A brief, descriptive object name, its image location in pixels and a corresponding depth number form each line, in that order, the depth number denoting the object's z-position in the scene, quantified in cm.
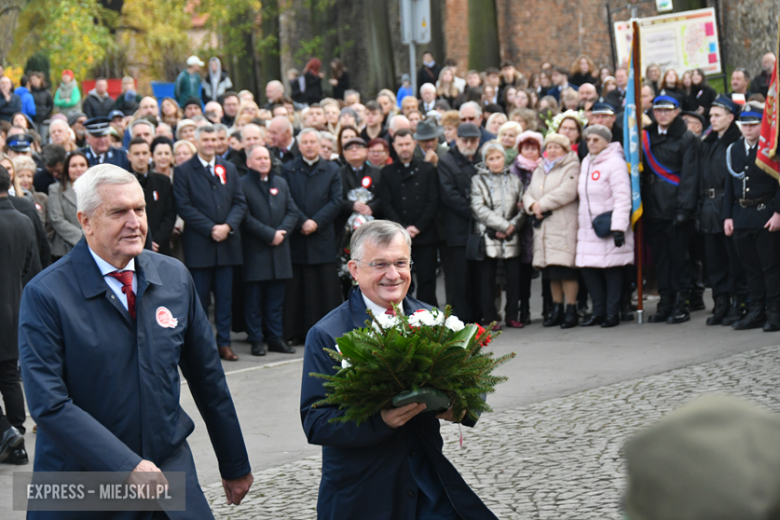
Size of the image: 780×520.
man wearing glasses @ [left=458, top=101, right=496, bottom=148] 1398
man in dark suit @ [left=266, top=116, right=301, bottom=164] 1219
